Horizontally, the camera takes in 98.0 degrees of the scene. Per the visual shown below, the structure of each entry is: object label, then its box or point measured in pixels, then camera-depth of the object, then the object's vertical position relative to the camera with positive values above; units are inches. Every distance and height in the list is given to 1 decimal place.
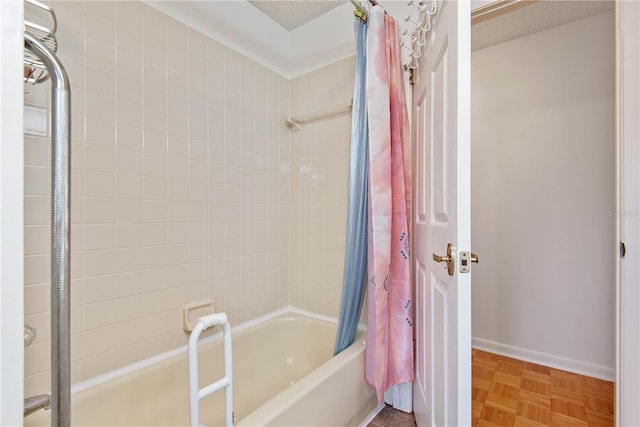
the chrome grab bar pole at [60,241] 20.3 -2.1
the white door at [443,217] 33.5 -0.6
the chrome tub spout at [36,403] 25.7 -18.0
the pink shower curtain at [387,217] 50.9 -0.7
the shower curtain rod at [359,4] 50.3 +38.4
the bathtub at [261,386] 41.2 -31.4
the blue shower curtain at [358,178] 54.2 +6.8
